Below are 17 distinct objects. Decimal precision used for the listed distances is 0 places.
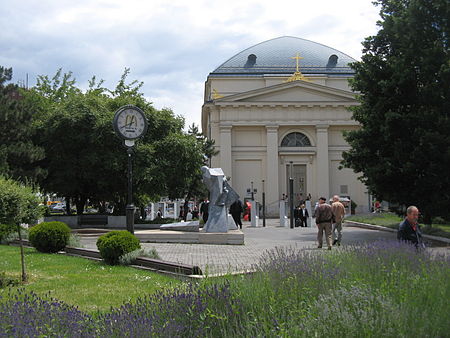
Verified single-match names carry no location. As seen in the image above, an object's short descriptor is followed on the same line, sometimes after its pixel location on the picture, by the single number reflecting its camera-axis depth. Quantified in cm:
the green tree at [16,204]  1037
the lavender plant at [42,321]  425
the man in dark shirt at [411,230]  1020
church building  6291
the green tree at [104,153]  3058
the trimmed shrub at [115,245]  1312
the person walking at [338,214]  1906
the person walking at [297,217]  3594
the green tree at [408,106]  2234
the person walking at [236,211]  2941
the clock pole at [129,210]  1486
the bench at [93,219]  3059
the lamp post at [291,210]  3336
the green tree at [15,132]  2727
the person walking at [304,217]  3581
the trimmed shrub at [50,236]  1605
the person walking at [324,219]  1761
